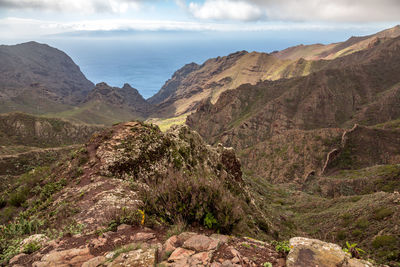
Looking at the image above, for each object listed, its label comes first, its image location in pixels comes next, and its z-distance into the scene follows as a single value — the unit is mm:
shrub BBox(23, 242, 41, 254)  5500
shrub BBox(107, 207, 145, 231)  6072
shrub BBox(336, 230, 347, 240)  18655
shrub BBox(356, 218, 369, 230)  17906
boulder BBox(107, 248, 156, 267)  4395
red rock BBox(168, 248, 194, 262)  4550
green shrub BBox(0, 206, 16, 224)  9047
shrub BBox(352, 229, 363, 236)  17422
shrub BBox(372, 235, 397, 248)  13671
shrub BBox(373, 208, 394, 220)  17128
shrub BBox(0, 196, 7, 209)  10444
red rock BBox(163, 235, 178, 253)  4871
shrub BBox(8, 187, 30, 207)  10195
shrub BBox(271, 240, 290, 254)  5098
